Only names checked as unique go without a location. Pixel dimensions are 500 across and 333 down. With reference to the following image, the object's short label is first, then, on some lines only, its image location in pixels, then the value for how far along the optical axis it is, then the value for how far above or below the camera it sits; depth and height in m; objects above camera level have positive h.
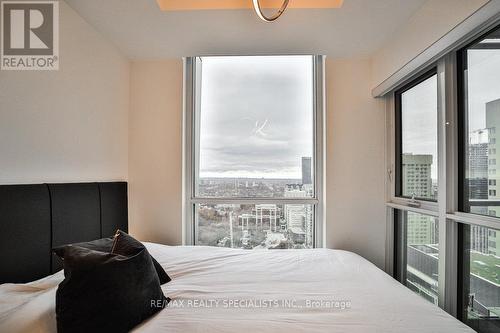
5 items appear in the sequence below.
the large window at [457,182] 1.32 -0.09
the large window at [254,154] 2.61 +0.15
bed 1.05 -0.69
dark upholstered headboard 1.24 -0.34
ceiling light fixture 1.29 +0.87
